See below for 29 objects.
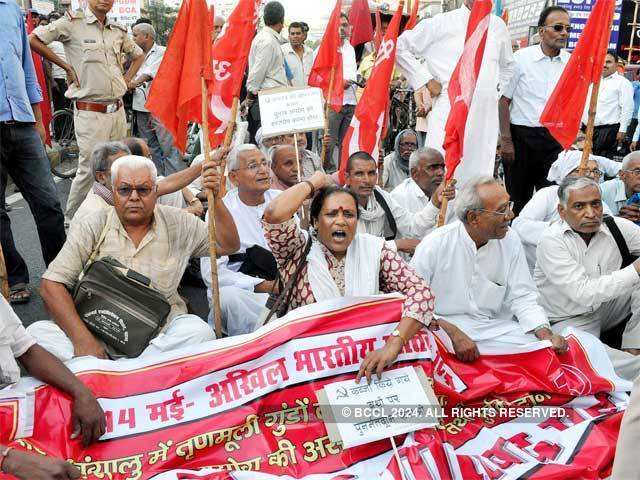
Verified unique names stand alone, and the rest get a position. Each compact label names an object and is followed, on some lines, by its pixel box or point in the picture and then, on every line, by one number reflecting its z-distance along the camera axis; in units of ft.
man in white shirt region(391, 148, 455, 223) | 17.51
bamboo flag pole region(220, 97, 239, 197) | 13.06
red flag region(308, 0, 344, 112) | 20.52
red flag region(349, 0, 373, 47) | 25.37
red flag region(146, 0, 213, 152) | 12.90
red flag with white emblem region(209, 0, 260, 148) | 14.24
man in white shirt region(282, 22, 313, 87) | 30.60
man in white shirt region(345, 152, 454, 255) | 15.71
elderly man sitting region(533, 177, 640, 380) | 12.89
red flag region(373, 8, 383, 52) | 22.53
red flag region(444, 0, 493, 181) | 15.15
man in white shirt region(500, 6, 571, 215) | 19.35
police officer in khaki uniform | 20.21
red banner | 9.02
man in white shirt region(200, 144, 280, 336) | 13.35
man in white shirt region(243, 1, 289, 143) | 26.43
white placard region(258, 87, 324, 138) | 16.87
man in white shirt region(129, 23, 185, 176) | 27.53
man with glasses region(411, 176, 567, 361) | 12.10
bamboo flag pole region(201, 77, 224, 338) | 11.97
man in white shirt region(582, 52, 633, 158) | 34.19
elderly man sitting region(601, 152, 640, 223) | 16.93
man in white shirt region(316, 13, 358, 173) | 29.45
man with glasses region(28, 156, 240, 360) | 10.83
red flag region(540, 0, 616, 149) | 15.92
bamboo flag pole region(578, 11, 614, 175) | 15.70
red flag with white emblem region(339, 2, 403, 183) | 17.60
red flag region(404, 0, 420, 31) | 20.88
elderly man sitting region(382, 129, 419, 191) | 21.91
